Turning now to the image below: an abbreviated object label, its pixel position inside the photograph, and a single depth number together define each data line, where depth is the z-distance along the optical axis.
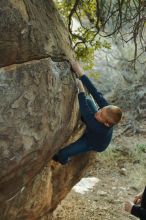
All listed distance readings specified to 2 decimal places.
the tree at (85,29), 8.21
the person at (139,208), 4.16
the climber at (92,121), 5.15
